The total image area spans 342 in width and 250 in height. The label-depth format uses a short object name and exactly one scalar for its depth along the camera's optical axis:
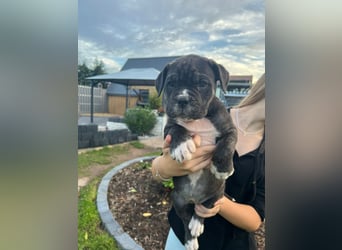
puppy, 0.77
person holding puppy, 0.80
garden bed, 0.88
